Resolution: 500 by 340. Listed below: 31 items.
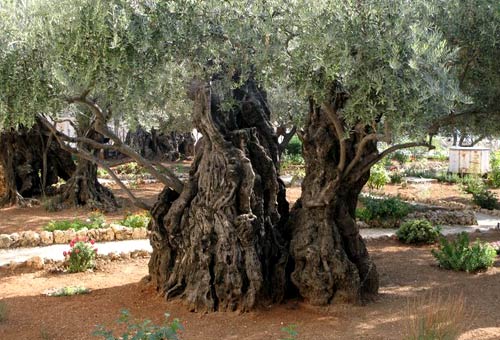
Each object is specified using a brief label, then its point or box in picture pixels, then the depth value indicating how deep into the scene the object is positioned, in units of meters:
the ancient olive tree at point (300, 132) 5.57
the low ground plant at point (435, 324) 5.07
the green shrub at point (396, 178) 20.98
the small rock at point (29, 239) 11.13
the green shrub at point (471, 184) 17.82
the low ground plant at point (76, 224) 11.80
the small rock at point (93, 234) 11.45
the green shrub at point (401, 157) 25.90
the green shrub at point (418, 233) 11.53
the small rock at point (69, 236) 11.35
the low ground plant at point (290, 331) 5.26
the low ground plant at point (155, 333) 4.87
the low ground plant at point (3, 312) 6.98
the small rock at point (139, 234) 11.78
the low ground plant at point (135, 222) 12.12
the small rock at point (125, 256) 10.38
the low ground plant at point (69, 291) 8.17
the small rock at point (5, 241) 11.03
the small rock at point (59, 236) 11.32
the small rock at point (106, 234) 11.55
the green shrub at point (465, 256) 9.09
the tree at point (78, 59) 6.05
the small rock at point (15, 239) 11.11
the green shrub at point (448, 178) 21.75
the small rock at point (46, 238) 11.22
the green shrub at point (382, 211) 13.45
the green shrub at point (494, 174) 20.91
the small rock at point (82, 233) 11.36
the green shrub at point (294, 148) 30.47
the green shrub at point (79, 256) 9.40
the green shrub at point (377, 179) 18.59
